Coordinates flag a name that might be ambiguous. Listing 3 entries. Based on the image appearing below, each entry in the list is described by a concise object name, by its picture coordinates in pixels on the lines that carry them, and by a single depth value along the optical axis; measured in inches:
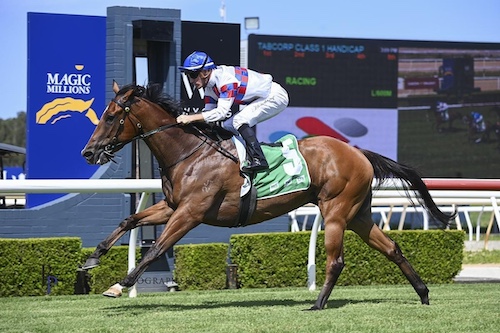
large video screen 1360.7
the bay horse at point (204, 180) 458.9
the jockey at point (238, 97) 461.1
